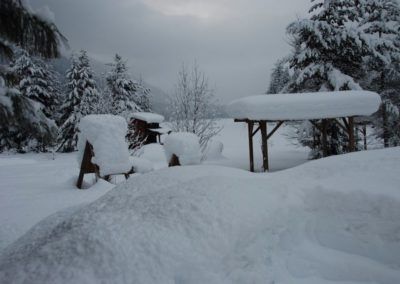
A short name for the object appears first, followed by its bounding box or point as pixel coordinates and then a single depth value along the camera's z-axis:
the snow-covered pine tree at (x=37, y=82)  28.00
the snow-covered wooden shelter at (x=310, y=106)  11.48
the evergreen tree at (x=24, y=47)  3.19
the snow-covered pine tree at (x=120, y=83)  30.59
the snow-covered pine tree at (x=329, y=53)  14.35
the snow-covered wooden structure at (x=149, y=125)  30.45
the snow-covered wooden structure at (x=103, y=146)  7.69
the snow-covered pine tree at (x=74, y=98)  28.14
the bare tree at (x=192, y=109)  16.25
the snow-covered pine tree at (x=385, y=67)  16.11
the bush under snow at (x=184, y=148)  7.18
